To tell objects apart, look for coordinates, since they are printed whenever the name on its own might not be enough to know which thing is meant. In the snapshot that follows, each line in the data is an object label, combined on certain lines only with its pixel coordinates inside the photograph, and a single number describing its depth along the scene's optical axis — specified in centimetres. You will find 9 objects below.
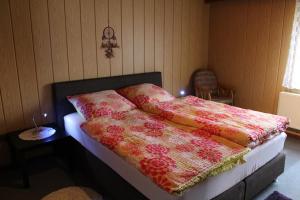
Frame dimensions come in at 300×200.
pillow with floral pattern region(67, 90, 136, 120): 278
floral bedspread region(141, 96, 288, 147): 220
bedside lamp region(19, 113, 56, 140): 260
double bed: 177
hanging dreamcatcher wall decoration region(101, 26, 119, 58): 329
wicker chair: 439
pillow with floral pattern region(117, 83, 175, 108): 322
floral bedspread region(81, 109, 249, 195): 167
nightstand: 241
